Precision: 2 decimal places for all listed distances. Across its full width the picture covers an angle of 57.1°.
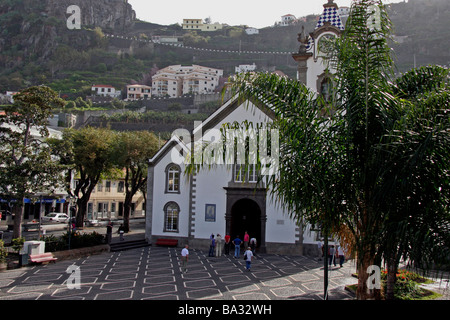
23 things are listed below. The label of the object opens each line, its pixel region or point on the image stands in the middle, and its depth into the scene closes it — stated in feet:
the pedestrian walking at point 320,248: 77.28
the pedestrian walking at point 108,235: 83.66
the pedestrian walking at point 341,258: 68.13
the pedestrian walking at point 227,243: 81.66
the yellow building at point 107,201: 163.32
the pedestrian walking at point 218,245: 78.59
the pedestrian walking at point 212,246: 78.20
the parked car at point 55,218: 137.08
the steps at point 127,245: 85.40
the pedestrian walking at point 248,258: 62.80
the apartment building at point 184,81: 505.66
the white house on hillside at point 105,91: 460.14
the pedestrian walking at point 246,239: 80.84
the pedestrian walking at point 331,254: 69.31
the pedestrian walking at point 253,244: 78.79
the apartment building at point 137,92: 478.63
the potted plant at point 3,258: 59.98
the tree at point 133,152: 104.58
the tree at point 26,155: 71.82
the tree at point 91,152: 104.53
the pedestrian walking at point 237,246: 77.15
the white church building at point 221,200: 80.02
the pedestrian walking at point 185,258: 62.03
